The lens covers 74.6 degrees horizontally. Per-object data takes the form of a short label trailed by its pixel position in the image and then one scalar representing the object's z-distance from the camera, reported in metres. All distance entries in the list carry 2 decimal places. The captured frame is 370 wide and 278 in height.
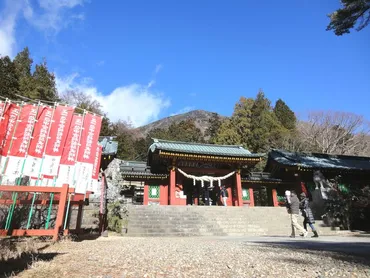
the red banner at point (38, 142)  7.47
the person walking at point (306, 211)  9.00
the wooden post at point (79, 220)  8.11
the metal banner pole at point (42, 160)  7.38
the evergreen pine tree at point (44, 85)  28.95
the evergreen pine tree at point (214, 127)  41.38
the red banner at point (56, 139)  7.71
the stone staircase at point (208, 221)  11.05
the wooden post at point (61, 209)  5.67
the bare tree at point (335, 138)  32.19
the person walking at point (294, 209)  8.88
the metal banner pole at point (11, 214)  5.74
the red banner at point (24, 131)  7.54
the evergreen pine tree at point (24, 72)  28.22
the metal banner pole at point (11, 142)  7.12
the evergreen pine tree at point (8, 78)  26.53
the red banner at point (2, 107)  7.62
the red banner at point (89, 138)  8.37
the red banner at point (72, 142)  8.06
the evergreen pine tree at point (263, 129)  33.41
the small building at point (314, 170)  18.67
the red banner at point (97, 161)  8.71
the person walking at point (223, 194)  18.40
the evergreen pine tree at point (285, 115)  38.71
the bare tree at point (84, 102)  35.53
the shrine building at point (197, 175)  17.20
